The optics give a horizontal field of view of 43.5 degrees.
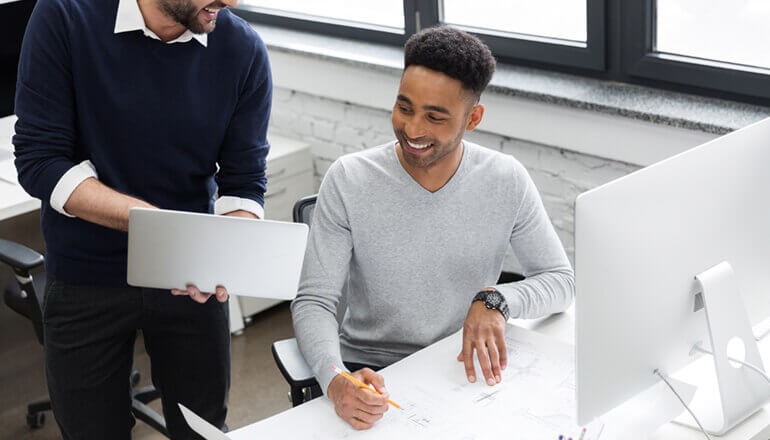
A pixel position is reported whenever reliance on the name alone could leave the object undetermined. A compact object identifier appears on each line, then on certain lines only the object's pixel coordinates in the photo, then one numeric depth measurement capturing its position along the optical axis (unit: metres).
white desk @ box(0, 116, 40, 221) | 2.58
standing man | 1.71
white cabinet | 3.26
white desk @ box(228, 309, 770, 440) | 1.50
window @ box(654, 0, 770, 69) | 2.39
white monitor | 1.31
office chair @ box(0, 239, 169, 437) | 2.34
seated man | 1.75
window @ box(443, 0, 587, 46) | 2.76
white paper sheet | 1.50
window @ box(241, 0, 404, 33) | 3.28
